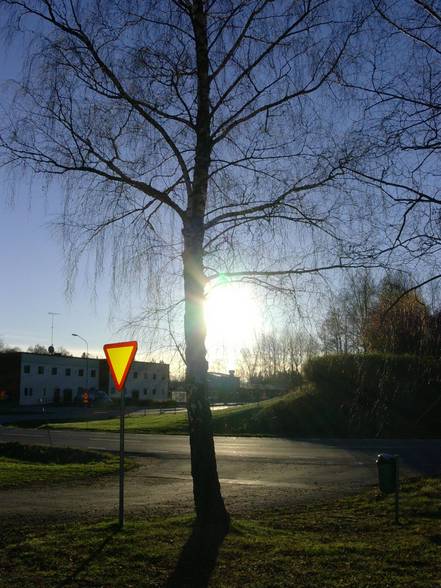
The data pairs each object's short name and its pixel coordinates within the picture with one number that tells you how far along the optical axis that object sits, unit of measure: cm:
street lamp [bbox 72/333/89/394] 8754
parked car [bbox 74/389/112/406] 7537
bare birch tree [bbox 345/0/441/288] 672
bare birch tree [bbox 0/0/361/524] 850
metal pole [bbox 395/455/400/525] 977
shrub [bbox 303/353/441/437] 795
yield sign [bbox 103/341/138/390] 848
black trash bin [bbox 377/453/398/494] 1123
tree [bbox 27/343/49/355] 15250
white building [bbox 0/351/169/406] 8353
